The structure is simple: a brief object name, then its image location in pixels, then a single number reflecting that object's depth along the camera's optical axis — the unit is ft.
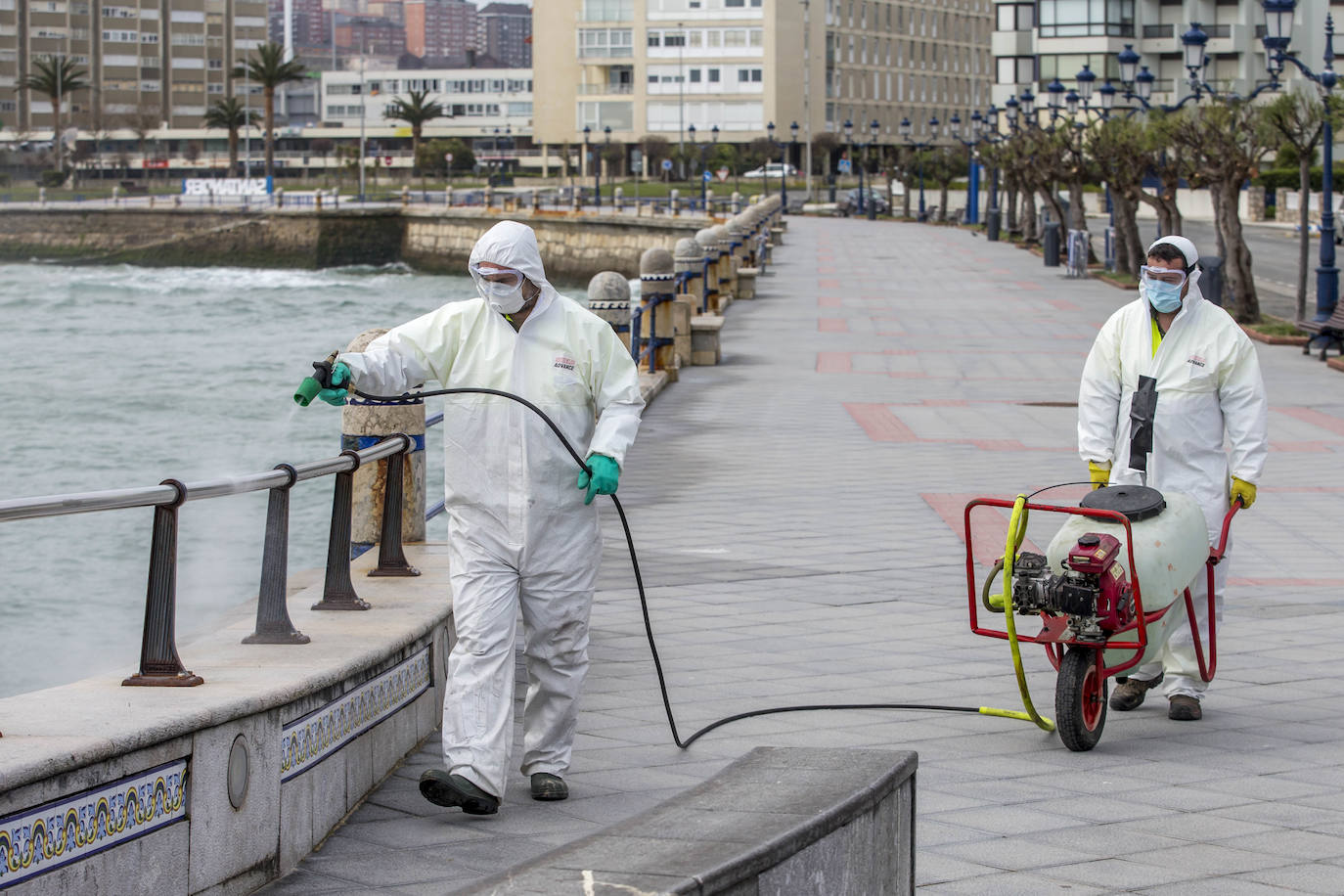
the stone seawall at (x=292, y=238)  249.96
